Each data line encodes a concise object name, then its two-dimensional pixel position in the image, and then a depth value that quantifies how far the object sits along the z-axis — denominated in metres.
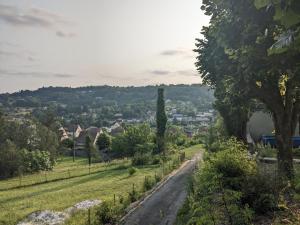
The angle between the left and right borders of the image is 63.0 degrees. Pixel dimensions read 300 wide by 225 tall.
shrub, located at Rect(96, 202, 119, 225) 11.64
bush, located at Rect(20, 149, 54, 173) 41.96
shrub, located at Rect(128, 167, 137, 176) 27.98
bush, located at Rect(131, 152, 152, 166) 35.81
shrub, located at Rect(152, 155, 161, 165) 35.69
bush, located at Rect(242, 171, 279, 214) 6.79
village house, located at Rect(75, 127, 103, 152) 65.83
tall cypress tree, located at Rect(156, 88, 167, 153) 42.52
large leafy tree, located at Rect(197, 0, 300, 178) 5.32
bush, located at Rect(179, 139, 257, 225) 6.22
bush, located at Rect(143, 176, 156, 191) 17.44
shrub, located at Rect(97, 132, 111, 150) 59.73
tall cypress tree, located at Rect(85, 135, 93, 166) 48.66
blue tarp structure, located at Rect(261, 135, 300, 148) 21.35
